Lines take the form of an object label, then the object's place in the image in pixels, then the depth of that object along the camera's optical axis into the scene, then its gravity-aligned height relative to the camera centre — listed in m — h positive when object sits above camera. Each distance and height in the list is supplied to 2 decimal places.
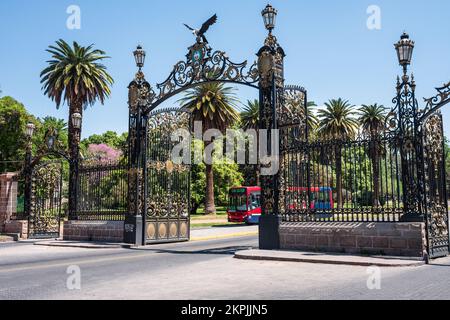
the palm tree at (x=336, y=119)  48.53 +8.77
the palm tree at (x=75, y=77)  35.53 +9.97
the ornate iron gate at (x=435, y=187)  12.84 +0.30
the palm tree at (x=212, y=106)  42.69 +8.97
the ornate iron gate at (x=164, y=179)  19.05 +0.87
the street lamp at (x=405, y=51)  13.38 +4.41
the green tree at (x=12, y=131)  46.13 +7.27
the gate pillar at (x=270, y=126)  14.93 +2.50
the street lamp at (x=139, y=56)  19.62 +6.35
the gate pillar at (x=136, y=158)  18.47 +1.78
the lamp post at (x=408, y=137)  12.70 +1.76
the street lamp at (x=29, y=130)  24.49 +3.89
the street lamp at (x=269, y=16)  15.66 +6.47
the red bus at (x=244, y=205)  36.66 -0.55
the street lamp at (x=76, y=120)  22.03 +3.97
